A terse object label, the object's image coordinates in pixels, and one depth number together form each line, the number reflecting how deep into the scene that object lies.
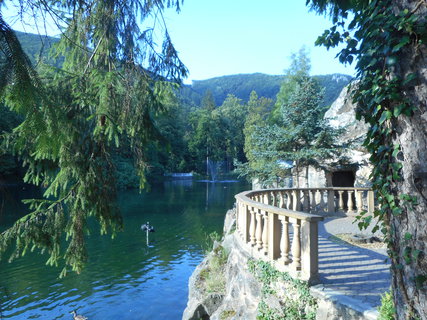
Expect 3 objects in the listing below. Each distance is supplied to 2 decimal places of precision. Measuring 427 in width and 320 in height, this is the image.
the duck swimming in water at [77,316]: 8.02
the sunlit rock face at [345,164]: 14.92
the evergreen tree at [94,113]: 4.20
